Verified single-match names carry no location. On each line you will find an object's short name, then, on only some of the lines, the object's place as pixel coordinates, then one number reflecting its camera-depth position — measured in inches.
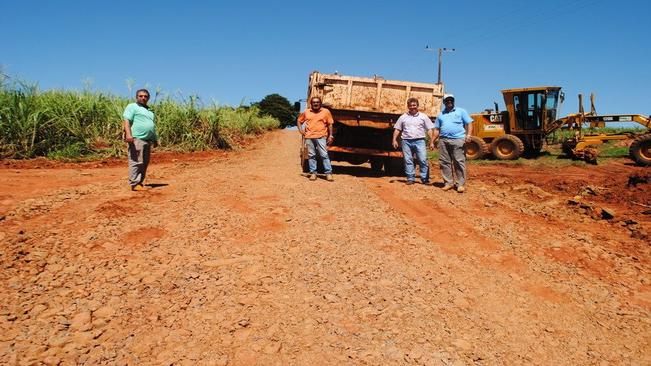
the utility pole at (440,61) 1218.0
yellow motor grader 591.2
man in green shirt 241.1
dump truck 338.0
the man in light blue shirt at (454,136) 295.6
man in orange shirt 305.0
